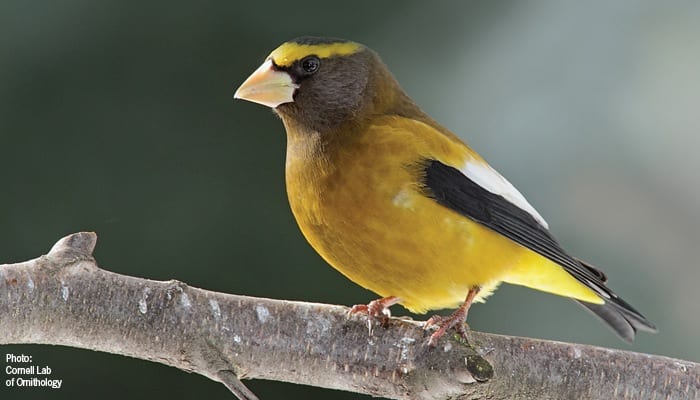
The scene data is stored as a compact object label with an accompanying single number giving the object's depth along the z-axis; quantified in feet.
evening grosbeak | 17.31
